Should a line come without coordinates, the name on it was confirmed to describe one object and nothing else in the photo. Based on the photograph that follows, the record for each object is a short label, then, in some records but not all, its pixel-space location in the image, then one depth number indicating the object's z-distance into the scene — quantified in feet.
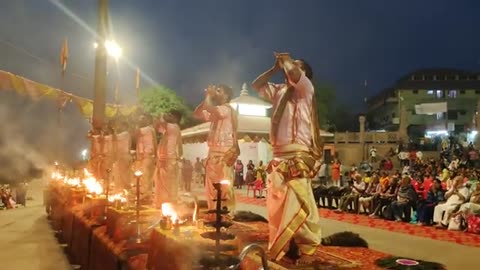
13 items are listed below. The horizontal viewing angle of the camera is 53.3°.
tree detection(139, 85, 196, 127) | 128.88
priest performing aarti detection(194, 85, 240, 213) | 23.85
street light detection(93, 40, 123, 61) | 42.77
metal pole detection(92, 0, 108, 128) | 41.34
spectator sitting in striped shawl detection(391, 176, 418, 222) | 38.22
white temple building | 72.33
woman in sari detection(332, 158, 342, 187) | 66.90
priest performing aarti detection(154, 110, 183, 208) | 26.73
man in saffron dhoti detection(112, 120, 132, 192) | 33.71
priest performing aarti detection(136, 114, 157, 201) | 30.19
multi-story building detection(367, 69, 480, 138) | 161.58
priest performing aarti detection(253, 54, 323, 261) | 15.19
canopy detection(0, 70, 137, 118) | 43.04
